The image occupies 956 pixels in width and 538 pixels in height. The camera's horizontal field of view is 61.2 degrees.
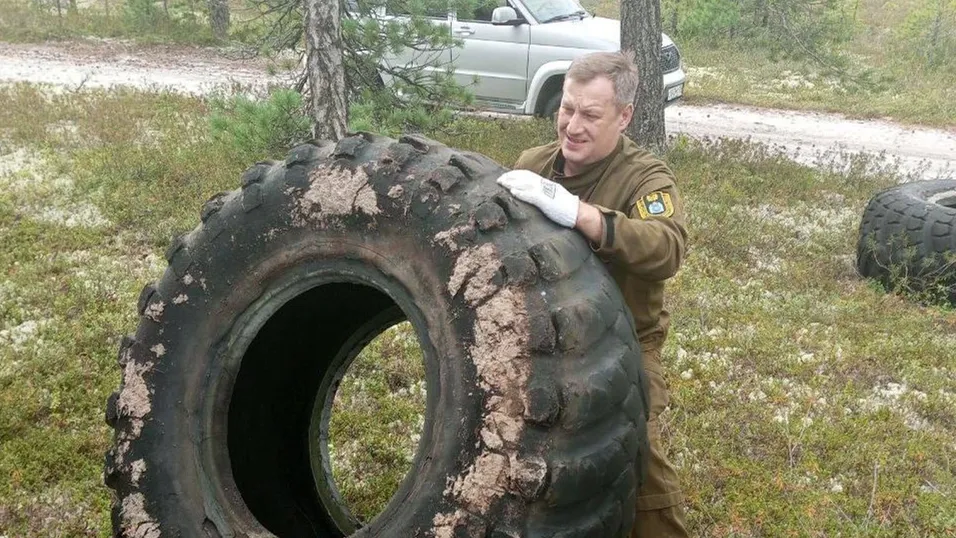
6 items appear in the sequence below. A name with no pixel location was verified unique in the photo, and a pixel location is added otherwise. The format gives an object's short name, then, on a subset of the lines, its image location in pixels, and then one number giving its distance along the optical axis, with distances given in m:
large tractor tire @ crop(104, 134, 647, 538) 2.27
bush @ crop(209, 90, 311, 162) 8.27
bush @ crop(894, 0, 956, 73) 18.98
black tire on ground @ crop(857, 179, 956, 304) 6.76
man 3.04
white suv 11.34
